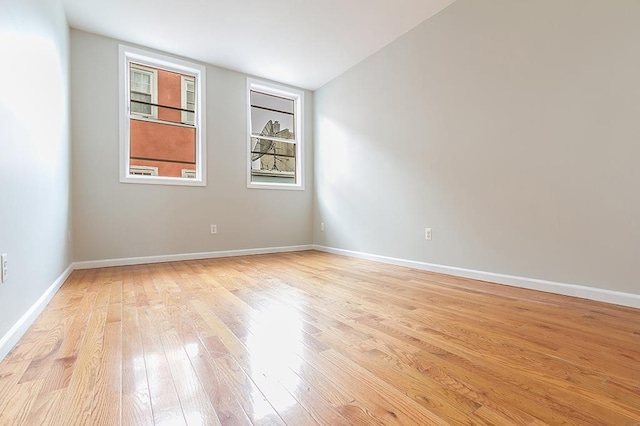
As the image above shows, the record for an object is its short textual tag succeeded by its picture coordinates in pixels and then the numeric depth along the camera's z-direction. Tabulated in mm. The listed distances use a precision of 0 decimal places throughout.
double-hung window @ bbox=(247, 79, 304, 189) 4297
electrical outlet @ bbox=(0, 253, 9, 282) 1272
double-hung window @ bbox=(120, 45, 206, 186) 3414
